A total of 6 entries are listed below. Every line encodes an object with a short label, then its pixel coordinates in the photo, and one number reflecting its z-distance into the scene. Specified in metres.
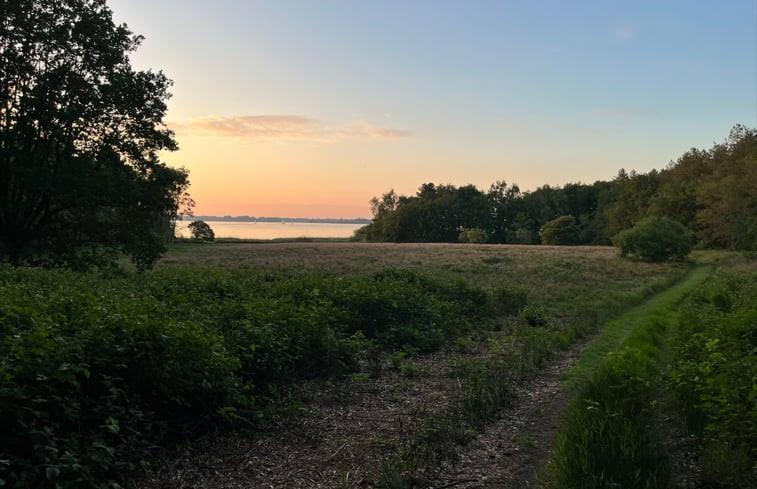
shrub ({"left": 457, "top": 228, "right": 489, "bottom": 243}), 118.75
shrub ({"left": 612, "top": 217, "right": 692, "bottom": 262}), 49.50
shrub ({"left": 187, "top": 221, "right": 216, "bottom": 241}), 103.01
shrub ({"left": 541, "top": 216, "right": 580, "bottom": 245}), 105.38
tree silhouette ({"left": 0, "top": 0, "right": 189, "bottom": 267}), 19.72
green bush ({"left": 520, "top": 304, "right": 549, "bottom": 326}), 17.30
